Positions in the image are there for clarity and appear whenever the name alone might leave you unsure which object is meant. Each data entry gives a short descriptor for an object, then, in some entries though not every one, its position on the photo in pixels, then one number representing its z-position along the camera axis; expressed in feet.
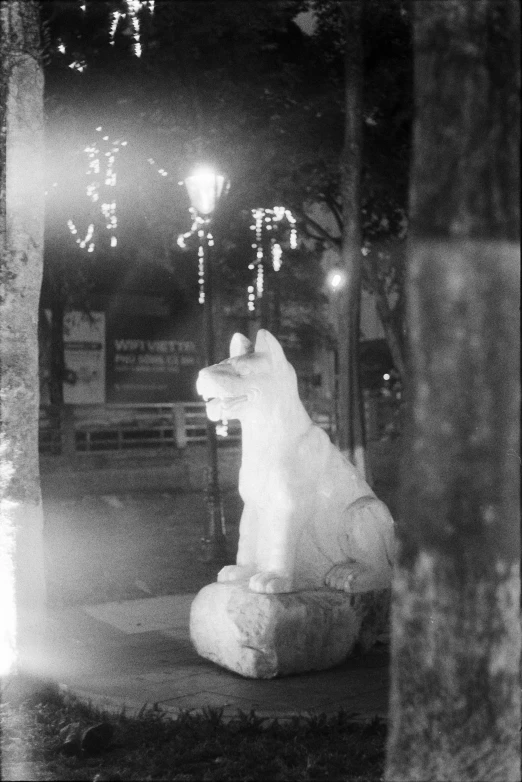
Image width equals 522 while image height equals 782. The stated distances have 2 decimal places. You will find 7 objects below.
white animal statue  22.07
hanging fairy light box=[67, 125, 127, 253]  42.86
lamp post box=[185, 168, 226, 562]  37.22
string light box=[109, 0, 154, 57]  38.91
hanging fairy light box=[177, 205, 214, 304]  38.06
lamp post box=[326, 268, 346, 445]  94.21
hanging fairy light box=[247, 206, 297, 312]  54.08
